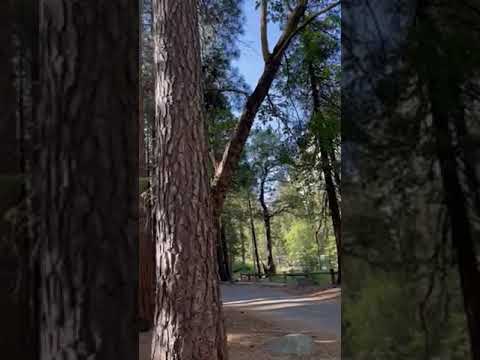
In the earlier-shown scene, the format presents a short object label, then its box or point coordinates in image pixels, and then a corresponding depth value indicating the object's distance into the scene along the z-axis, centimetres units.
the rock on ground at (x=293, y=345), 485
